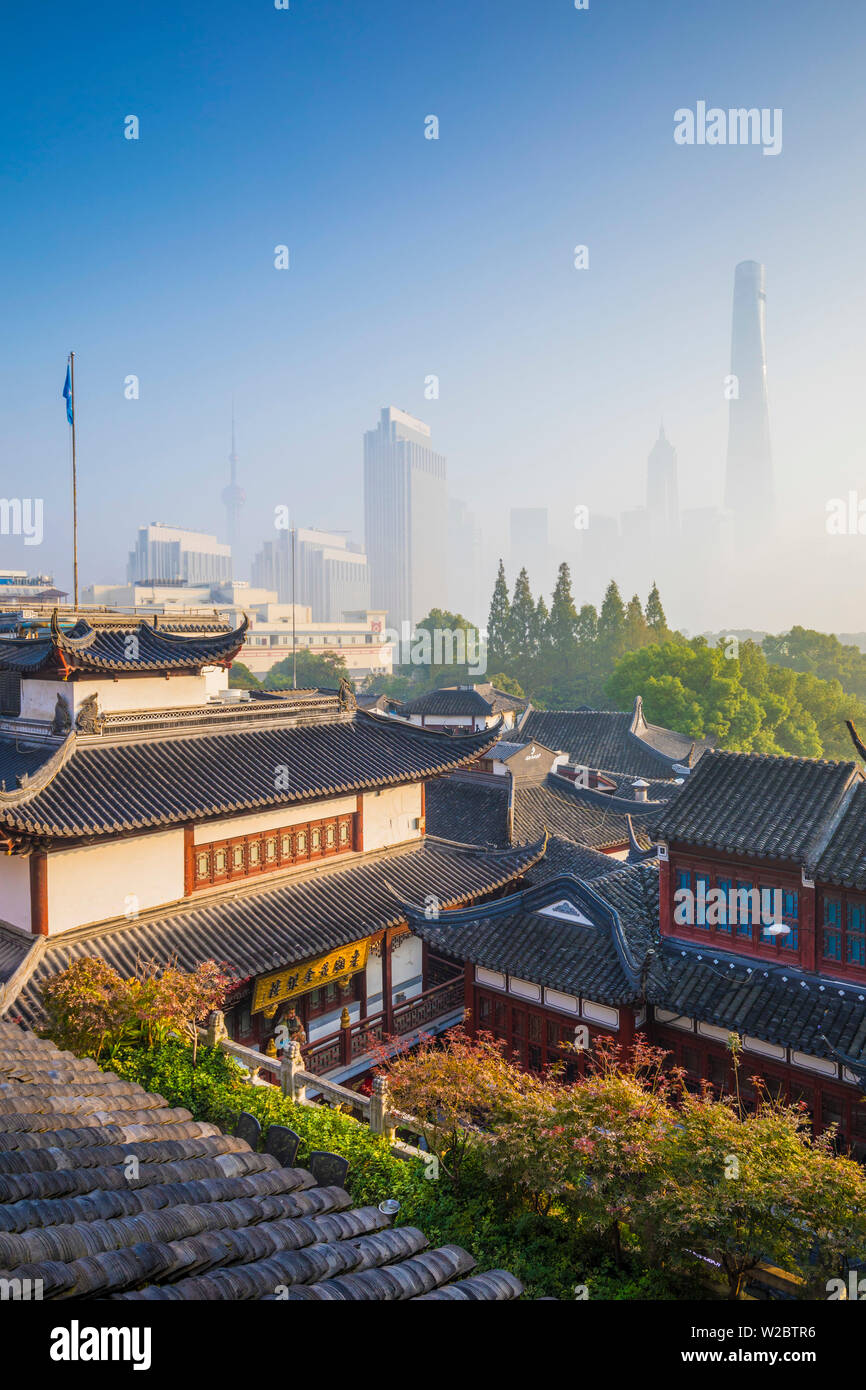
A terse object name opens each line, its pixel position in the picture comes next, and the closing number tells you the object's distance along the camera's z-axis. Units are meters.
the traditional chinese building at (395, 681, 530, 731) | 45.91
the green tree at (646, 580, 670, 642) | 90.00
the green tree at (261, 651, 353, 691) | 106.06
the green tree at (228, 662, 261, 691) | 88.36
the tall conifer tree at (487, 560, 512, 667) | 94.44
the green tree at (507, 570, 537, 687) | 93.75
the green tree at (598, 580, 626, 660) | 89.94
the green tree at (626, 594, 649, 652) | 89.12
